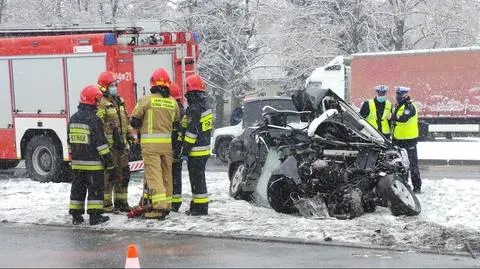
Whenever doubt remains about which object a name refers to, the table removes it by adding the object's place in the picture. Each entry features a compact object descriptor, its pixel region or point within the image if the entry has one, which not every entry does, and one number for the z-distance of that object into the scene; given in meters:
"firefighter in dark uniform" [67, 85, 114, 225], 15.34
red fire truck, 22.73
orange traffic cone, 10.43
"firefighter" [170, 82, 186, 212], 15.99
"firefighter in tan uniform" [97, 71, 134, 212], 16.30
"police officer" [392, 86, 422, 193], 19.21
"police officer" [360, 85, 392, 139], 19.61
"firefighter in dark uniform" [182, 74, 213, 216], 15.59
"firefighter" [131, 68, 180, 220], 15.43
